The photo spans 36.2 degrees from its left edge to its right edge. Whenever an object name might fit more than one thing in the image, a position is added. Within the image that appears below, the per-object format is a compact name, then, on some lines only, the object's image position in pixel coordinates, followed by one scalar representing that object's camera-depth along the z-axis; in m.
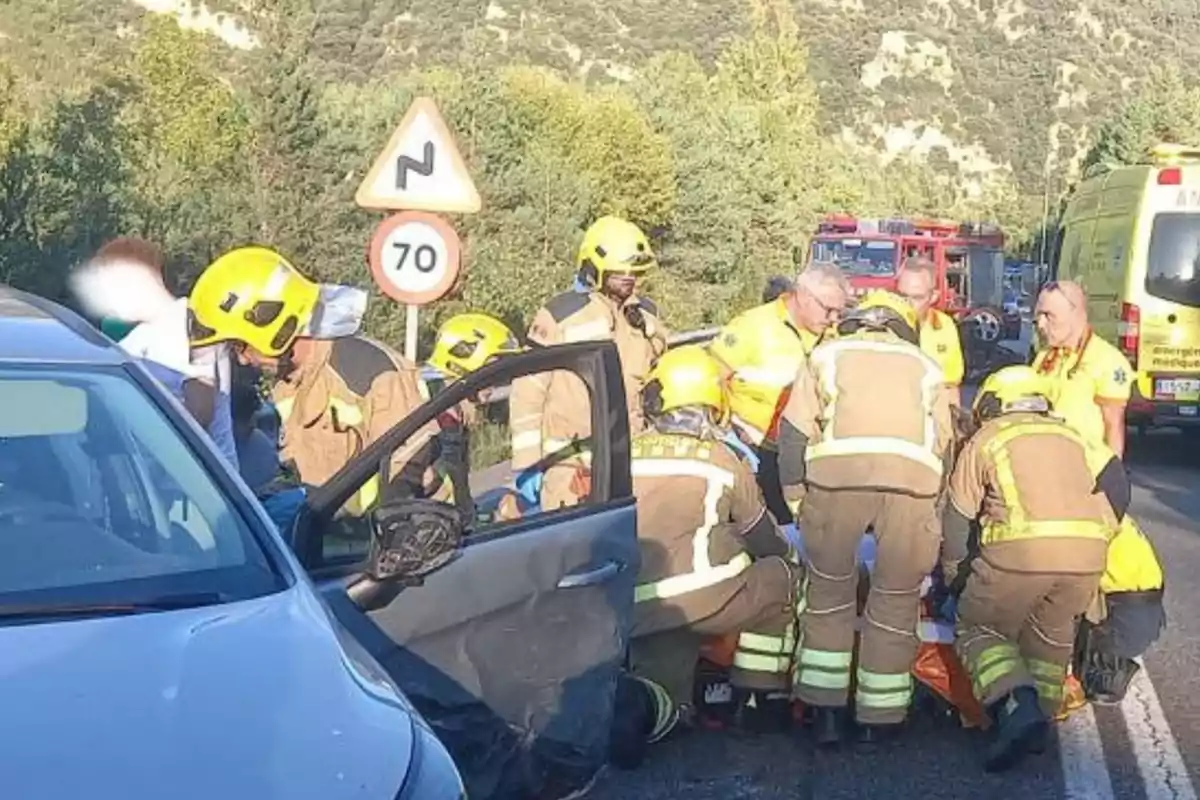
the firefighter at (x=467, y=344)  8.16
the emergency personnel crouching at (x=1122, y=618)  7.12
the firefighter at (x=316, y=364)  5.45
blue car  3.07
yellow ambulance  15.62
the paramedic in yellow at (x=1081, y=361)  8.32
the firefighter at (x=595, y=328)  7.25
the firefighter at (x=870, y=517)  6.53
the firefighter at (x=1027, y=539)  6.54
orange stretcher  6.80
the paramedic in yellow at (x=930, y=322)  9.70
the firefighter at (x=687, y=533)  6.42
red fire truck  26.67
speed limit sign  9.59
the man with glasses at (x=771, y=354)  8.73
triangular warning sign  9.72
